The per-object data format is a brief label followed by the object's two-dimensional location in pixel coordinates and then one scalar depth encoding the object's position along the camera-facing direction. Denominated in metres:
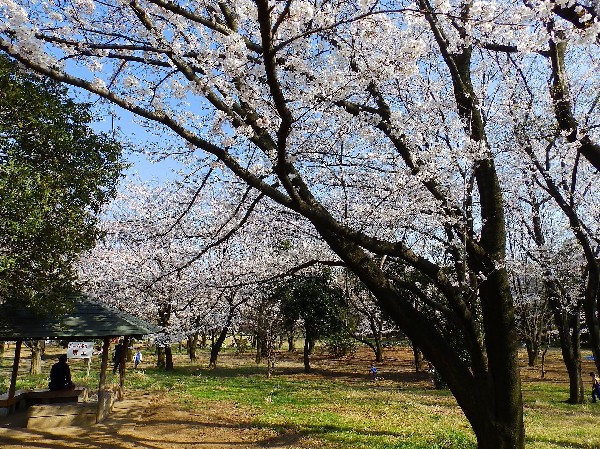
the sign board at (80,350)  16.94
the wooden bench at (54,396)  10.27
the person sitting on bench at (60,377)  10.54
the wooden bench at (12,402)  10.09
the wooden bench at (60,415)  9.34
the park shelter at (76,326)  9.16
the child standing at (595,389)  14.70
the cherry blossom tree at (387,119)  4.60
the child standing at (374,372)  20.33
